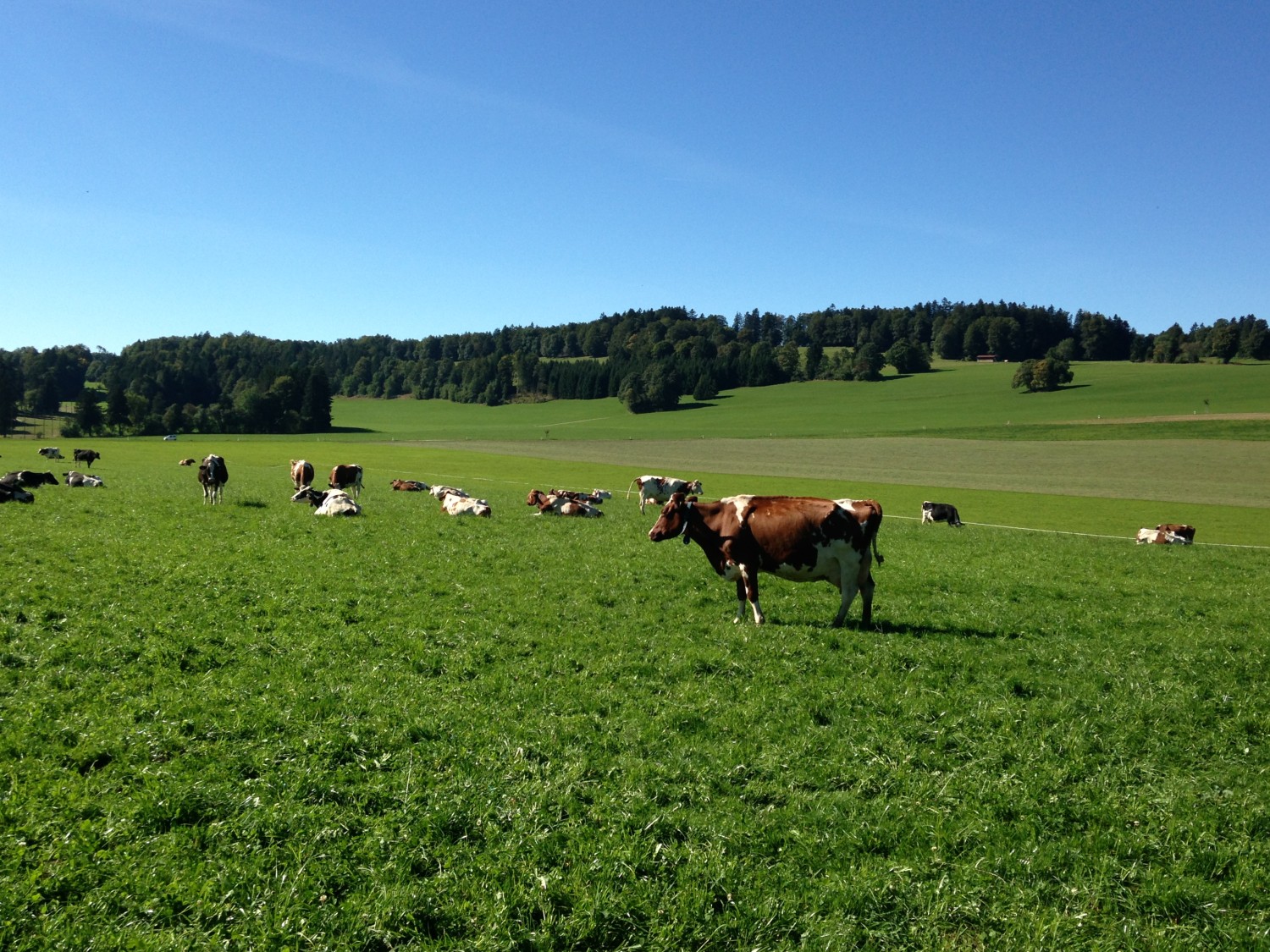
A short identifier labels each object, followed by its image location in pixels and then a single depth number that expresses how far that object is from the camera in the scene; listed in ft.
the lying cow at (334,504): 86.07
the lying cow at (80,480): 112.07
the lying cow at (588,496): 116.37
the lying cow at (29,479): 93.54
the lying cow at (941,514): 122.11
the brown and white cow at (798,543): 44.42
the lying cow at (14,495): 83.46
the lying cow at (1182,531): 105.05
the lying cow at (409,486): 141.38
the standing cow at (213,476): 92.79
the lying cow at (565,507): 104.37
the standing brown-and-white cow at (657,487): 131.23
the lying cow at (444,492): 110.31
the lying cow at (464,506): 96.89
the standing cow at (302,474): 110.11
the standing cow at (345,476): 117.39
